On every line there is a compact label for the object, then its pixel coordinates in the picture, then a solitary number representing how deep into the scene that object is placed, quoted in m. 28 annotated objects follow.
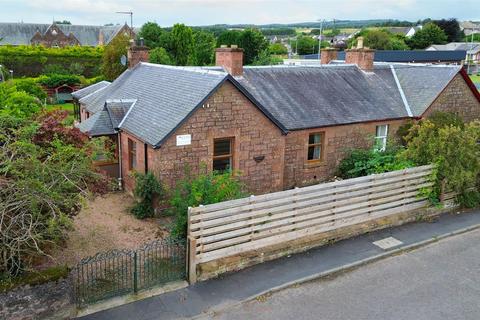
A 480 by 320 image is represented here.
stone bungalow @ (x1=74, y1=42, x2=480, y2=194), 16.38
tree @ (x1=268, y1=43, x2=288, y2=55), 128.40
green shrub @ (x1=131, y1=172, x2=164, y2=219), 15.91
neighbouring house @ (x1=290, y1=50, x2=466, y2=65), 66.19
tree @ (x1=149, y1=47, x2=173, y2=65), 42.52
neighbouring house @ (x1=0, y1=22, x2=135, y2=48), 83.56
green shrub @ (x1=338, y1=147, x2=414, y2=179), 18.91
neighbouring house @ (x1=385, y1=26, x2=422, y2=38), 176.75
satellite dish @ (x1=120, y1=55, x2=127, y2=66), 28.16
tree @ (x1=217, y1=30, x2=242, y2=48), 67.69
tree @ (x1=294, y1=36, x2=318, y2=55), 133.59
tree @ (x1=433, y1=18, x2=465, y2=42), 136.50
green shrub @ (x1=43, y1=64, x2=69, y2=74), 55.66
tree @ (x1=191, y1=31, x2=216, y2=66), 66.62
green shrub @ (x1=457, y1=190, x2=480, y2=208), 16.64
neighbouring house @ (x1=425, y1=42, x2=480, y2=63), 110.03
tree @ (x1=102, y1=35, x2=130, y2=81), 39.53
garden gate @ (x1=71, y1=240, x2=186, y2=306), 10.48
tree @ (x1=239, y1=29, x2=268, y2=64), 66.75
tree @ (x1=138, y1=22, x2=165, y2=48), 60.70
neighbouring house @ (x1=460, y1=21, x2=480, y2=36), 190.60
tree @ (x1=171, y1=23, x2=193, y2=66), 55.88
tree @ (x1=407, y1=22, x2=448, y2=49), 120.06
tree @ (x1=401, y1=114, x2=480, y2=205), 15.53
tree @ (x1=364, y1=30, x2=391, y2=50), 100.00
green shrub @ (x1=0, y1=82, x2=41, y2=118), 13.16
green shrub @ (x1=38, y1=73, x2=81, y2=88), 45.06
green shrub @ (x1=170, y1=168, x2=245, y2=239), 12.30
